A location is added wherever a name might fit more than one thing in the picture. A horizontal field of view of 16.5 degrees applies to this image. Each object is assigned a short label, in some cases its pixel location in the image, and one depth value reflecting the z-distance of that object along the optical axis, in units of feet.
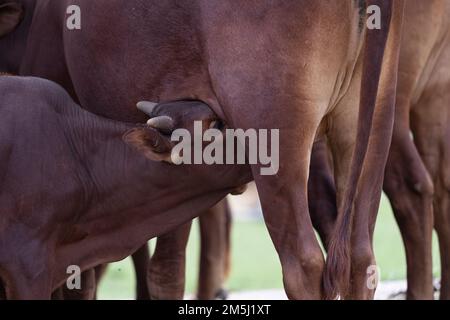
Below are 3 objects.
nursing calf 25.62
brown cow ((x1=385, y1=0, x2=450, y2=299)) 29.97
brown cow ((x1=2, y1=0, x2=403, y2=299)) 24.49
